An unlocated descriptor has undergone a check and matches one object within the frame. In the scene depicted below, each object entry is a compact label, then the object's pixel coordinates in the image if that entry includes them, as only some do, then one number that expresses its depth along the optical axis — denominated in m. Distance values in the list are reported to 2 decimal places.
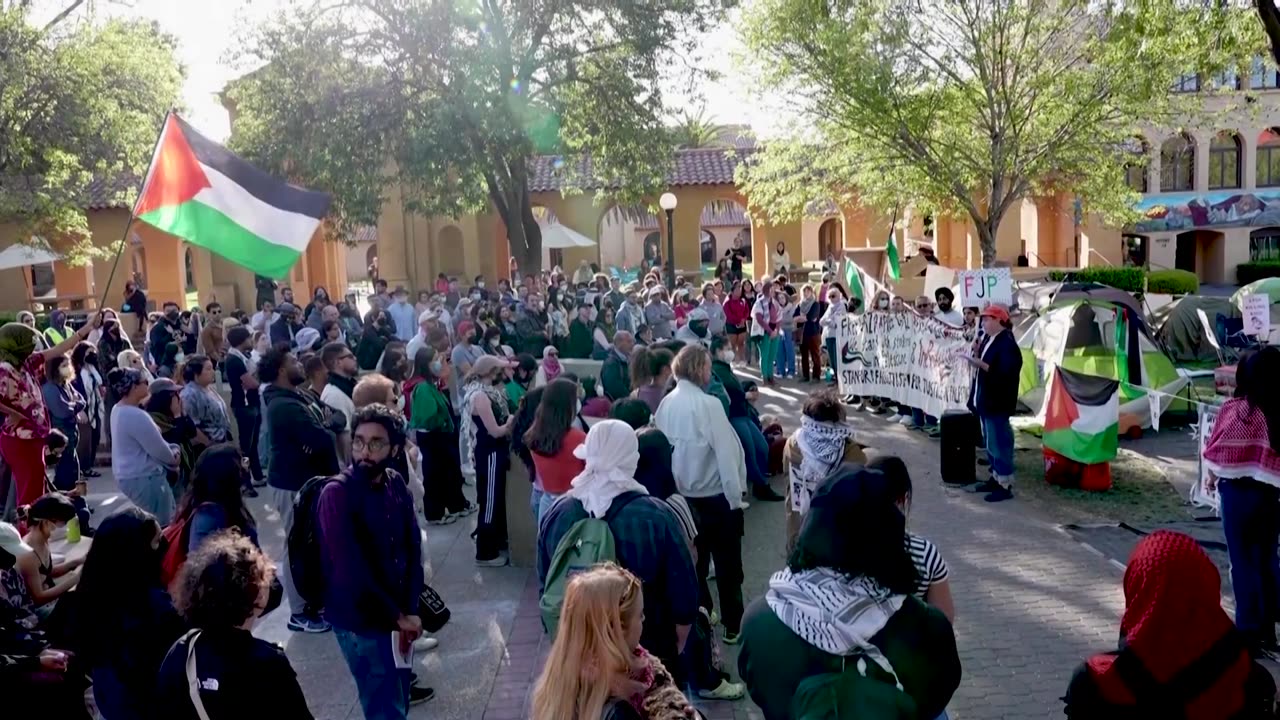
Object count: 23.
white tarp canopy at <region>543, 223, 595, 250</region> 33.62
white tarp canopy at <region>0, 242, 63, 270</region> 28.73
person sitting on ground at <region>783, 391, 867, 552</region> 5.67
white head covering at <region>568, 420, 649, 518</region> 4.51
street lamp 23.80
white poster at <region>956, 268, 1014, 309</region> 12.59
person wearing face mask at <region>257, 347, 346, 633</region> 7.02
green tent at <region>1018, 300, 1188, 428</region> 12.62
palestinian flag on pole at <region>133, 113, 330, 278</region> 7.87
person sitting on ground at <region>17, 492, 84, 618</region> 5.28
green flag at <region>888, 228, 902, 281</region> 18.99
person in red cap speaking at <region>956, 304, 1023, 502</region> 10.23
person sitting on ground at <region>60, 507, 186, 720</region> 4.14
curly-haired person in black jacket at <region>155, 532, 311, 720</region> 3.33
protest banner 12.40
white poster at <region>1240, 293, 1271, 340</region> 10.97
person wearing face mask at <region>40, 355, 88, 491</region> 10.48
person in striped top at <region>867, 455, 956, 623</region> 3.78
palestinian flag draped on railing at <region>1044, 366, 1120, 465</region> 10.23
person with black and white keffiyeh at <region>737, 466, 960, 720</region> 3.00
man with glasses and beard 4.70
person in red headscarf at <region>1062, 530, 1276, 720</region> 3.09
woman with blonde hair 2.92
